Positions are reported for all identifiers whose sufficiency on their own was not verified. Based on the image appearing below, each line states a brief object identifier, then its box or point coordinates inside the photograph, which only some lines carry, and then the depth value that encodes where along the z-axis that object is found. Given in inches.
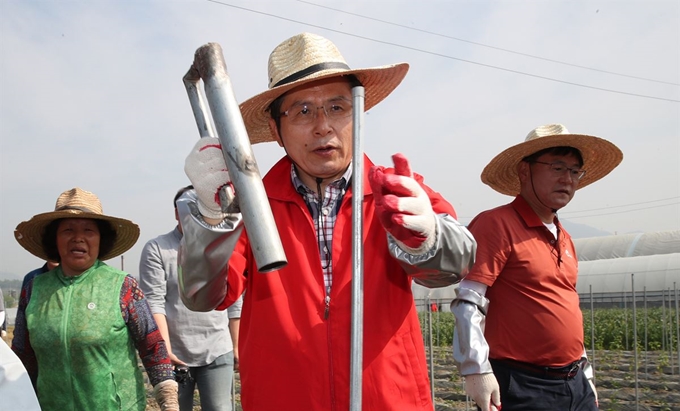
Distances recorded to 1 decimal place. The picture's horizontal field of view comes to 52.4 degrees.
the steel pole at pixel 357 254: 62.9
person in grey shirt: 172.9
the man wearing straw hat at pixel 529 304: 125.5
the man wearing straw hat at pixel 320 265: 65.6
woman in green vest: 125.5
